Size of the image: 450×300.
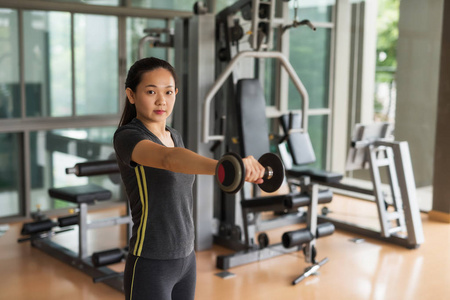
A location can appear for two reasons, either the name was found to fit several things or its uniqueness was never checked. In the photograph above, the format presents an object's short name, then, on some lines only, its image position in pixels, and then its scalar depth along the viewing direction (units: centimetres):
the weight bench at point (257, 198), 337
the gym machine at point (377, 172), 386
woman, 128
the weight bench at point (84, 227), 313
